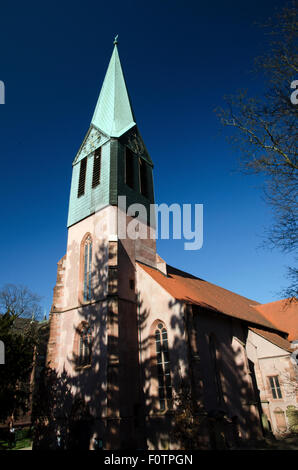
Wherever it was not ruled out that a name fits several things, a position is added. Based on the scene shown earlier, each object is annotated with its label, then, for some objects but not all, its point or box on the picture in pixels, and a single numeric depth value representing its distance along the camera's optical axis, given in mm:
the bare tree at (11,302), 28822
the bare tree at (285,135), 7887
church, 13664
